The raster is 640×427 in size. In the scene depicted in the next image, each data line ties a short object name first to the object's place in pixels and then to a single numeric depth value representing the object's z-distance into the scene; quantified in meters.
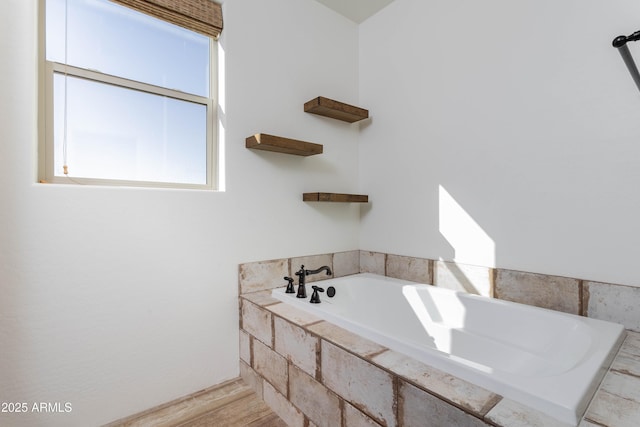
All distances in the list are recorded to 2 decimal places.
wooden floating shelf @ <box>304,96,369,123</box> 2.15
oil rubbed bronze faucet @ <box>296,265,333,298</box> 1.89
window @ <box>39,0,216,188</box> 1.51
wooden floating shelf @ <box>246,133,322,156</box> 1.86
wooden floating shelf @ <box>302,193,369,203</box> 2.15
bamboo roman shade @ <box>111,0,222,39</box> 1.66
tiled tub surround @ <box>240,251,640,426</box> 0.85
